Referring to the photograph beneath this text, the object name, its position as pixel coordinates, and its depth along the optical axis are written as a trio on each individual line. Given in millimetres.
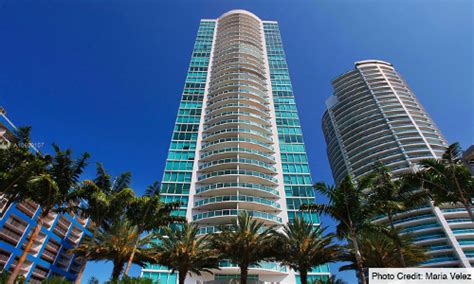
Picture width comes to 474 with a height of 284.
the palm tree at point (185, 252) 25469
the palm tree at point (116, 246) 24502
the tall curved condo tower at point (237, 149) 40969
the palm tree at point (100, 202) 23609
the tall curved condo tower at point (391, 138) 69125
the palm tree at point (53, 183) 21094
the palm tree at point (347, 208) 21047
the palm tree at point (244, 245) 25312
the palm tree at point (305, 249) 23967
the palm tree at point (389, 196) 22250
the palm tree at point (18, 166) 21094
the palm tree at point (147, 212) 25938
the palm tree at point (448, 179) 19547
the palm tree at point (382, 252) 23469
